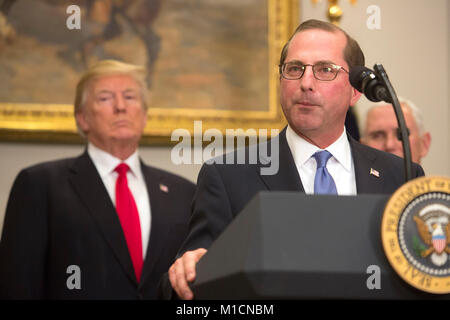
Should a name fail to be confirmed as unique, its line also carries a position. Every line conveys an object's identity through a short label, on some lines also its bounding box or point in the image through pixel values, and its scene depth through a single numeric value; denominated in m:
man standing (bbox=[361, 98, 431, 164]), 9.99
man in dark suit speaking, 5.46
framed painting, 11.11
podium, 3.31
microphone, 4.57
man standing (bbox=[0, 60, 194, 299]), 8.27
